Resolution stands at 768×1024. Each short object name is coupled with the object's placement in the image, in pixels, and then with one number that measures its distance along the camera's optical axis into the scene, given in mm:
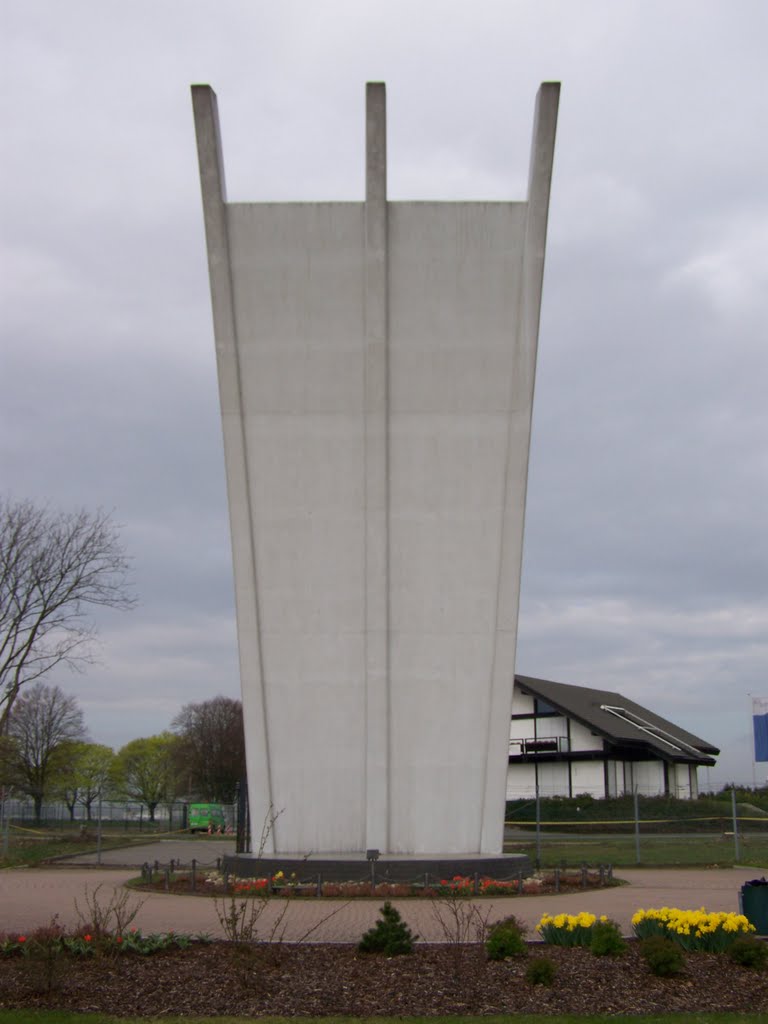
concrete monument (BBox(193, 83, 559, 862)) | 19109
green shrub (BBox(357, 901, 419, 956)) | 10398
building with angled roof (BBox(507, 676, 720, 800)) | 45406
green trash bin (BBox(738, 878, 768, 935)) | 12008
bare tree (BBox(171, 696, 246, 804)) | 73062
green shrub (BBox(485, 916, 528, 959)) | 10141
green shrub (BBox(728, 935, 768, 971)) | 10180
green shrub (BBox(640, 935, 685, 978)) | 9648
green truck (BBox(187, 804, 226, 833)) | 48719
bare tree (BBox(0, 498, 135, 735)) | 34969
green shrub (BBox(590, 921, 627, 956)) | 10414
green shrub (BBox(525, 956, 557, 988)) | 9273
